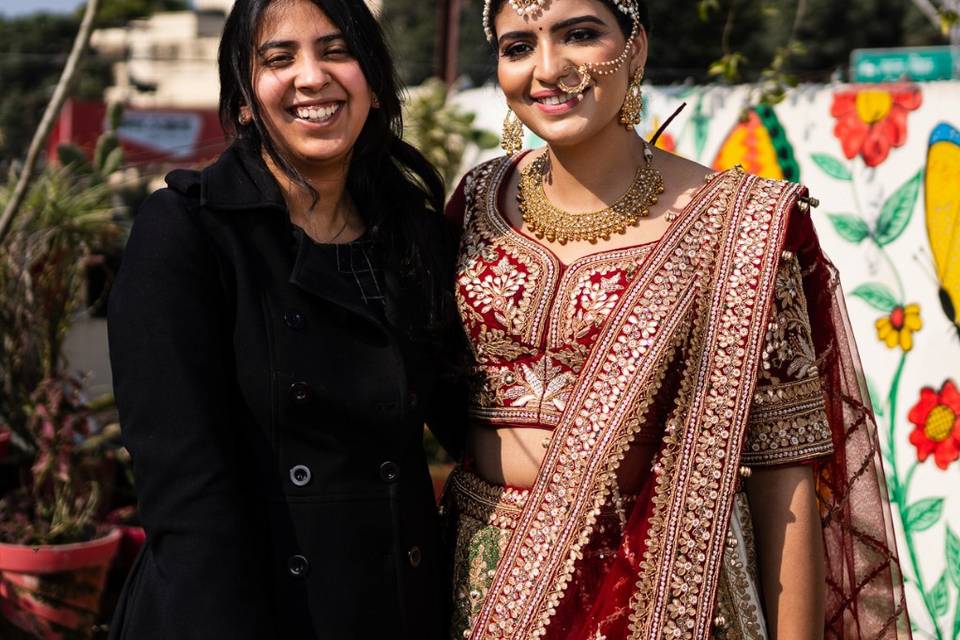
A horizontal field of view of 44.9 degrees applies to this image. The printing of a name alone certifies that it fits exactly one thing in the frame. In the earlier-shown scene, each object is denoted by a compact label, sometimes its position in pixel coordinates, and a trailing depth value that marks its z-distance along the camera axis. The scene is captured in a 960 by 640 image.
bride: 2.06
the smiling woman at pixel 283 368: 1.82
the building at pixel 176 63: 34.91
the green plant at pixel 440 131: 6.31
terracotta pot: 3.73
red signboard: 24.05
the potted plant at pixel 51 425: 3.76
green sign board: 7.70
